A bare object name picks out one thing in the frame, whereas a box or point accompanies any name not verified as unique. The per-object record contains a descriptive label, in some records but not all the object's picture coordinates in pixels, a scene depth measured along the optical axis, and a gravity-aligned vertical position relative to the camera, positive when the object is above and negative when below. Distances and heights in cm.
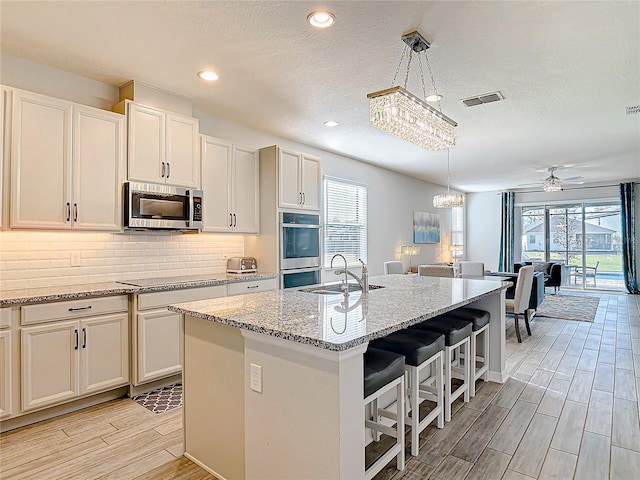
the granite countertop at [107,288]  260 -38
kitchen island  154 -65
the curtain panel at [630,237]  892 +11
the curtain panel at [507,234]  1055 +21
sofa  855 -73
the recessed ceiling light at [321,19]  235 +143
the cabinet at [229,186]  395 +62
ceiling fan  723 +117
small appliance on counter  428 -27
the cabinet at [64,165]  272 +61
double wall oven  439 -9
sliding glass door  941 +1
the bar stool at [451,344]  268 -76
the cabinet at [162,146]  333 +90
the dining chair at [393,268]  563 -40
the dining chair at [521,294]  488 -70
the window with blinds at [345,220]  600 +38
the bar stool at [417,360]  227 -75
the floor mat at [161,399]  298 -132
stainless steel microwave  328 +33
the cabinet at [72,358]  261 -88
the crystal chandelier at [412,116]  236 +85
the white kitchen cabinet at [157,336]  311 -82
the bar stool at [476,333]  310 -81
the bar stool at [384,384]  184 -74
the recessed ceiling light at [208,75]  318 +145
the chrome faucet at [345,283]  264 -31
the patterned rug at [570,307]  634 -125
